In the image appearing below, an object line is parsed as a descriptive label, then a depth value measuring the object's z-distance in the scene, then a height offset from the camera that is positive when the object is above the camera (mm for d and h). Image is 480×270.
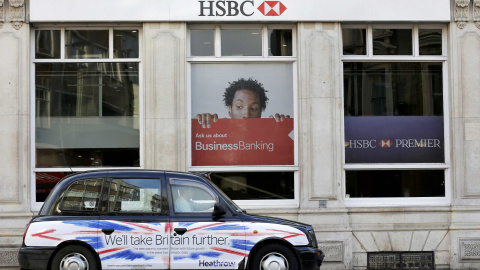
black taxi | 10070 -1092
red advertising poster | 13859 +150
